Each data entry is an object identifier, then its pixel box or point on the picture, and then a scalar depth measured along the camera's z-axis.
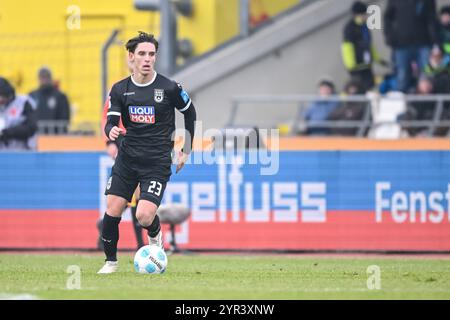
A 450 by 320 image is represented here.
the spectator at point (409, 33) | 19.33
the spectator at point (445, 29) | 19.23
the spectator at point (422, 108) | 18.53
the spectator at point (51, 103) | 19.84
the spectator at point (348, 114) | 18.67
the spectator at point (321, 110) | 18.75
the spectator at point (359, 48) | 19.31
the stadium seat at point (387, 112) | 18.30
